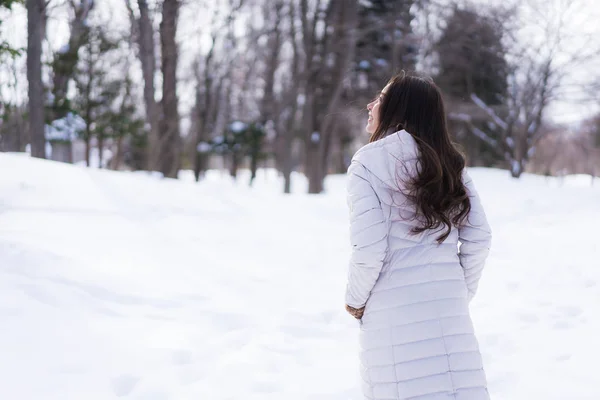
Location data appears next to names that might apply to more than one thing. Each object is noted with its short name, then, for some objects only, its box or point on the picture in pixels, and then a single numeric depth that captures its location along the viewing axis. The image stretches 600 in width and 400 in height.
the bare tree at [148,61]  13.26
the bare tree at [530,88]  20.39
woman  1.93
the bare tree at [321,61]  17.30
